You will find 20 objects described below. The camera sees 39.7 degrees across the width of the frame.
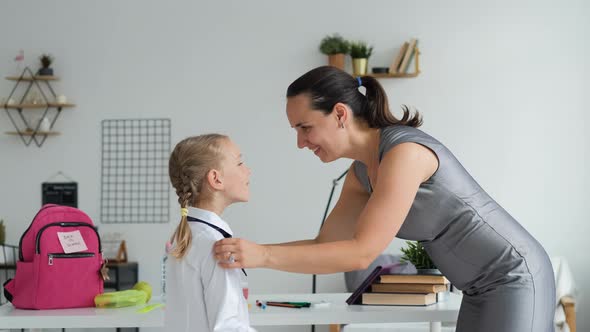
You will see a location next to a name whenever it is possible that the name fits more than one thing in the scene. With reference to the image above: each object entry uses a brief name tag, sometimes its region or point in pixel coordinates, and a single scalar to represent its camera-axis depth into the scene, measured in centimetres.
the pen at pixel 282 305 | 266
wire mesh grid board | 538
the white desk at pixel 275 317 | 253
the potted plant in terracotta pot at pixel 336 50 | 510
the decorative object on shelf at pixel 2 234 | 521
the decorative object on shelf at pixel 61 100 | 534
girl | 185
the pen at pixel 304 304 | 267
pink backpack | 276
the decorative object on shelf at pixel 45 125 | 536
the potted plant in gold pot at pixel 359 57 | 505
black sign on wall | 540
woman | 183
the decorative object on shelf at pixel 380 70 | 508
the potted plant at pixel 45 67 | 534
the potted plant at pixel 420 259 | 272
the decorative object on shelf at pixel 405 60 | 505
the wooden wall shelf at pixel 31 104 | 541
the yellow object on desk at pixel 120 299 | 277
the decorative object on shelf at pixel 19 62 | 546
